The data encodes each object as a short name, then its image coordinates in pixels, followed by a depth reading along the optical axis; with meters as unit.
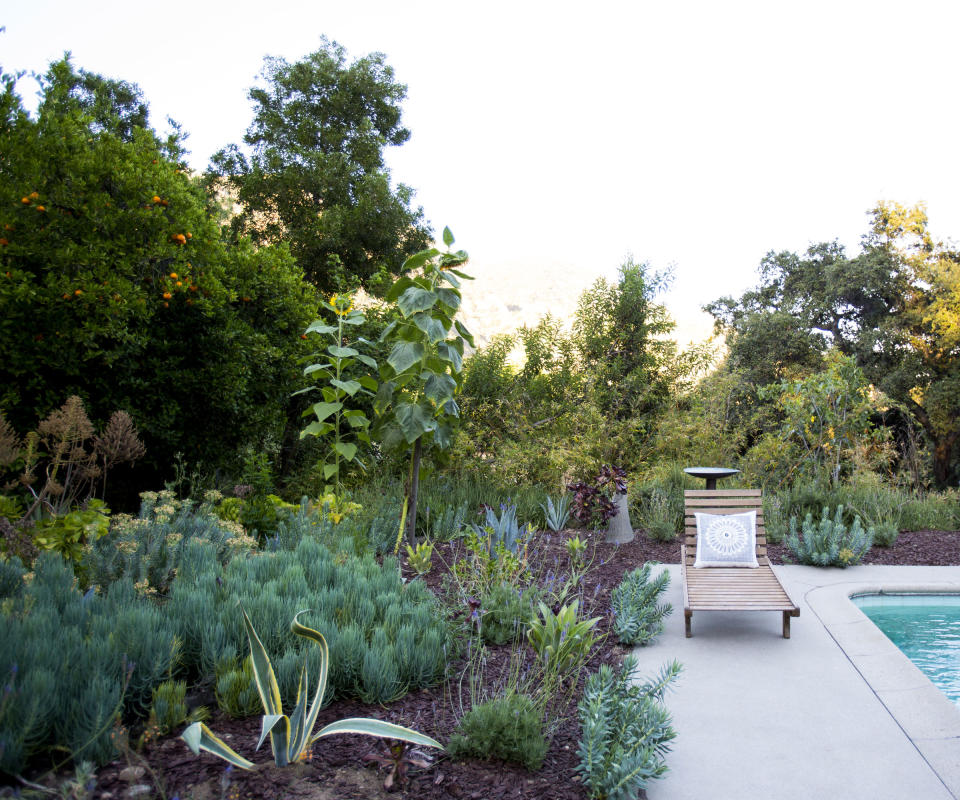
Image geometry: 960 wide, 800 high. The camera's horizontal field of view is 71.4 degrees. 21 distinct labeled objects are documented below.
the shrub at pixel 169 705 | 2.13
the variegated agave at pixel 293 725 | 1.99
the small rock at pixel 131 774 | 1.89
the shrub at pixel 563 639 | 2.99
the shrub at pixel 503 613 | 3.52
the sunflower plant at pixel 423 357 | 4.71
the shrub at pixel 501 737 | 2.26
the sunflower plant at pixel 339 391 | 5.39
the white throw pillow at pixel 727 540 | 4.98
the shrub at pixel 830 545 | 5.66
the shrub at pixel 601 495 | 6.33
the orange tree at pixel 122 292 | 4.86
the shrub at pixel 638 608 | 3.69
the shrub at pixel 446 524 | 5.79
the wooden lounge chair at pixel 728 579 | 4.00
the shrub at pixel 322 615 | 2.58
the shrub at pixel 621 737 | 2.12
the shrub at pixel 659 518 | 6.52
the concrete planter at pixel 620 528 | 6.43
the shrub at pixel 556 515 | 6.54
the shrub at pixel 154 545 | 3.18
